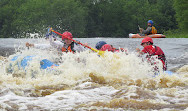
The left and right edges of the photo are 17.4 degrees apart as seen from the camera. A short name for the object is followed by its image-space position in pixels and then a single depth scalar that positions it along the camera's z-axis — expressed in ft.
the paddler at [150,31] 129.44
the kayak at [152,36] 132.26
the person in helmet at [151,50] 49.48
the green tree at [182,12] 284.92
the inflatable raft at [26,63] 52.40
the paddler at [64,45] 57.43
